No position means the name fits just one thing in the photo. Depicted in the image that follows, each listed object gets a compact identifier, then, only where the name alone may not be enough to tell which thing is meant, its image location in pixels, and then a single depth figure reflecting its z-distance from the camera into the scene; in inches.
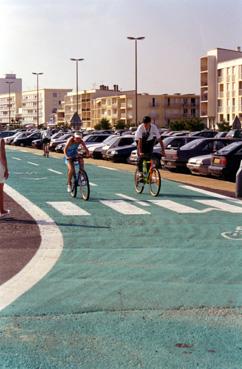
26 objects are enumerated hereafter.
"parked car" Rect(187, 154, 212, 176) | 884.0
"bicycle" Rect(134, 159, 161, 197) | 578.6
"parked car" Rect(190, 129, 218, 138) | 1637.2
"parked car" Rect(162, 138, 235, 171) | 988.6
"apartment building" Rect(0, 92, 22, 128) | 7552.2
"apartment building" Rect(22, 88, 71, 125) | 7504.9
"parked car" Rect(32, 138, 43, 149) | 2248.5
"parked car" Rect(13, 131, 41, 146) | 2480.3
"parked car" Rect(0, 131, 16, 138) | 3079.2
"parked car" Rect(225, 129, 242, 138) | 1660.2
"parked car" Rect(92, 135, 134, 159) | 1346.0
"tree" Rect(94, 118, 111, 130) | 4511.3
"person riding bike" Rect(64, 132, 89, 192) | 567.0
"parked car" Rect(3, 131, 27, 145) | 2684.5
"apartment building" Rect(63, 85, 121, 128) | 6294.3
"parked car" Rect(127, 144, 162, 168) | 1087.2
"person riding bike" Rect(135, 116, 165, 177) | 576.4
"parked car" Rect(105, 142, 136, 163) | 1284.4
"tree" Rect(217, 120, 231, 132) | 2928.2
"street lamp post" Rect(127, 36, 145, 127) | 2897.6
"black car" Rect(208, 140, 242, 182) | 823.1
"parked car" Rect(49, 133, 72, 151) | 1969.2
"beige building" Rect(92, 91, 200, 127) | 5418.3
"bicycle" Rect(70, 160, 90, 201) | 548.9
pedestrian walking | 441.4
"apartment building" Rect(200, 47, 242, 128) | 3988.7
